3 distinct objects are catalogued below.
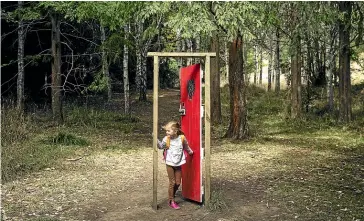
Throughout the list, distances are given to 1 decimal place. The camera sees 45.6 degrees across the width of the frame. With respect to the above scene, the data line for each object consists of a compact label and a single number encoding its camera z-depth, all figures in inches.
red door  271.7
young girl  269.9
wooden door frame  265.4
